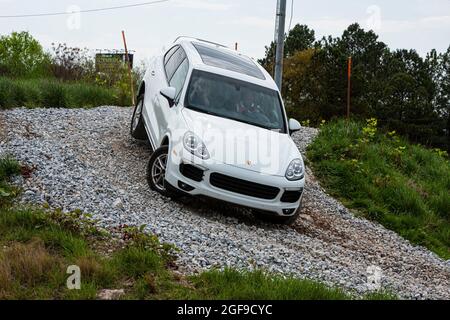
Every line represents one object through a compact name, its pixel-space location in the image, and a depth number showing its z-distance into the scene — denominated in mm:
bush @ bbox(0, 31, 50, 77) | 23714
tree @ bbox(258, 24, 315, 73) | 54550
